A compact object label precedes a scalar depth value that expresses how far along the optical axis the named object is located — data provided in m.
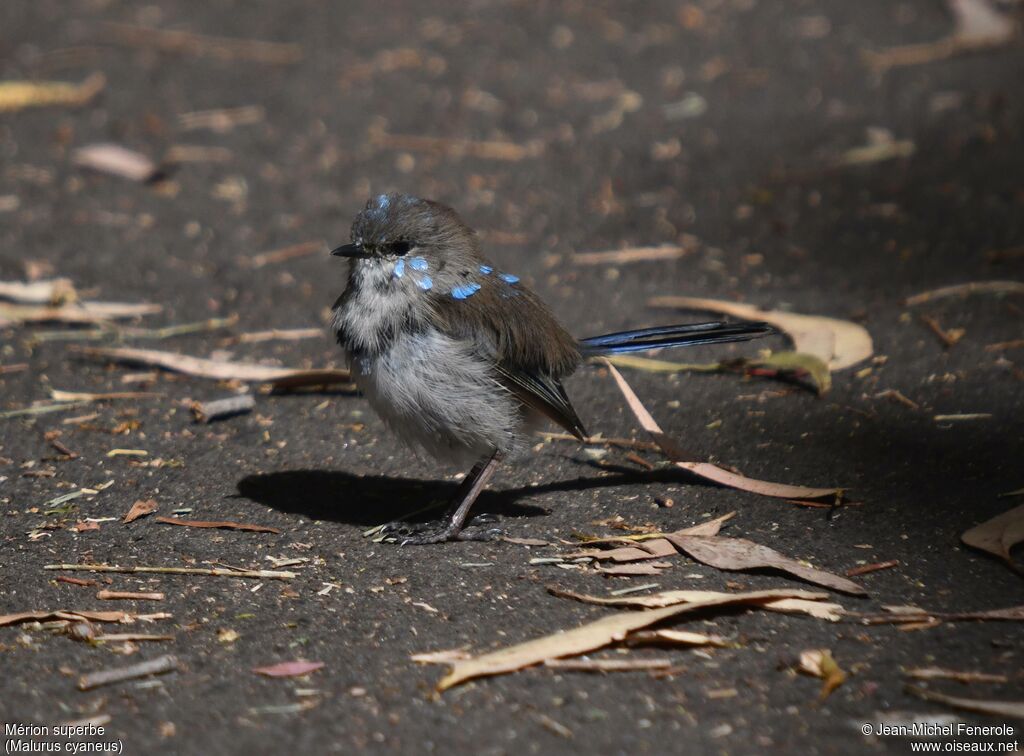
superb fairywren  8.91
